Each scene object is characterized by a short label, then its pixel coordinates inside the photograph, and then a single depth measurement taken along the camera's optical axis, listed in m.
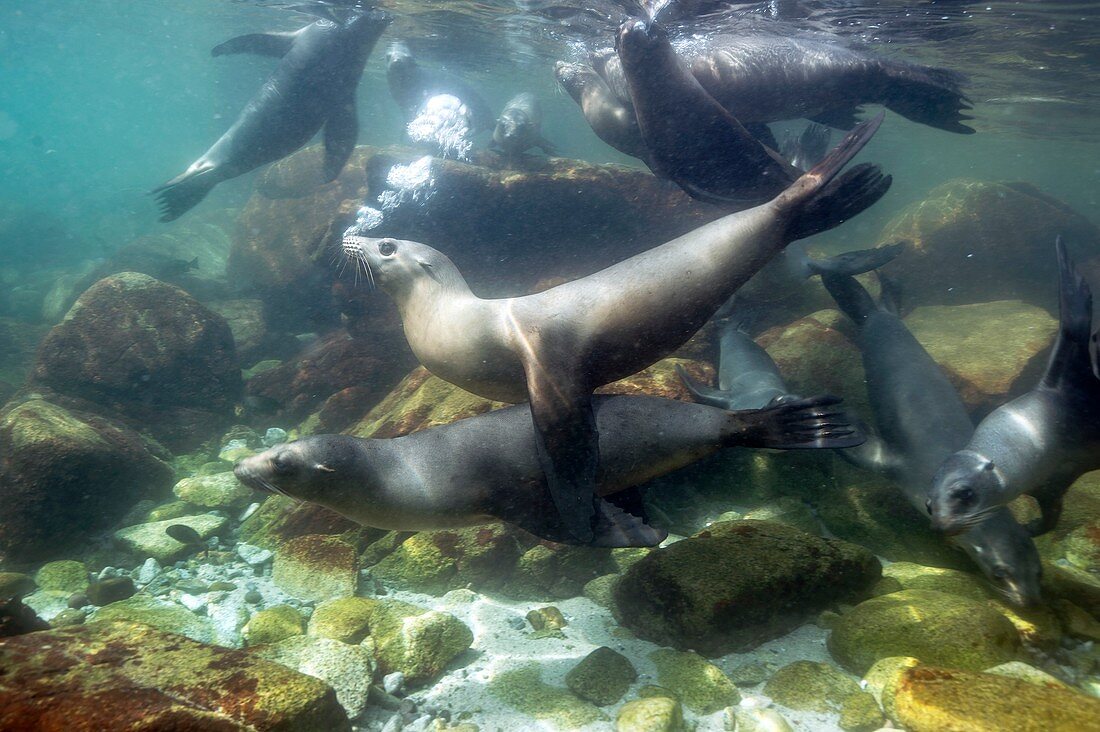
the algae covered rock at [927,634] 2.39
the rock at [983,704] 1.81
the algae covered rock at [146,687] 1.74
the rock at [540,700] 2.40
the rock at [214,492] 4.78
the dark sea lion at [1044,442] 3.03
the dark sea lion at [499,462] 3.06
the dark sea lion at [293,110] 8.41
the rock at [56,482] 4.24
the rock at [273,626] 3.07
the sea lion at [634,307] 3.34
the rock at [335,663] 2.50
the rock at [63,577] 3.76
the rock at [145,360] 6.32
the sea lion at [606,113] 6.48
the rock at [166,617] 3.08
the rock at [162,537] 4.04
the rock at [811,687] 2.31
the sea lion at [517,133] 9.35
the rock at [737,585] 2.78
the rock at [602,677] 2.53
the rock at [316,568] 3.59
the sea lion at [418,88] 13.76
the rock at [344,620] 3.05
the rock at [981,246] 9.88
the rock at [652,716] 2.19
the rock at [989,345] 5.66
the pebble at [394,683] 2.68
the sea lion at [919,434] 2.97
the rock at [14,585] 3.29
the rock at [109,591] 3.50
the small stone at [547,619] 3.19
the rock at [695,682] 2.42
